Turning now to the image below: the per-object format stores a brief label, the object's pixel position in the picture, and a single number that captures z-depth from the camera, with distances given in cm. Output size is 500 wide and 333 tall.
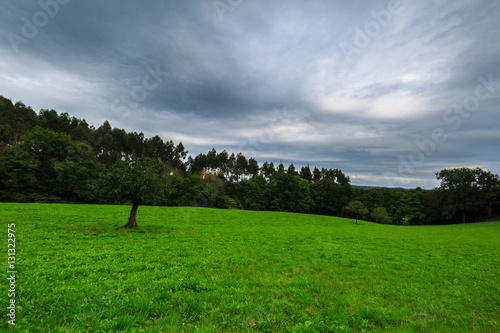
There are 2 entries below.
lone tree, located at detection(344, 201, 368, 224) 4325
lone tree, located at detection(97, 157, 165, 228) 1480
